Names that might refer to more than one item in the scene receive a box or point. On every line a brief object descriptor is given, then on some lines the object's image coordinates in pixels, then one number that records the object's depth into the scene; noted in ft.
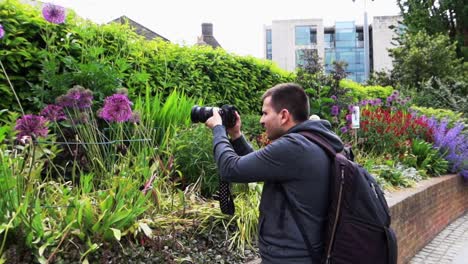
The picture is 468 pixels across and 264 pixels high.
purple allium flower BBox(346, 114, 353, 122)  26.33
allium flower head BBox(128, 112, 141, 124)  11.29
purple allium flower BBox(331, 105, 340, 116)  25.62
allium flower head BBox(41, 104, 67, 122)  10.84
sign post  22.22
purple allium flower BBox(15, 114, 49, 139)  8.71
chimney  116.06
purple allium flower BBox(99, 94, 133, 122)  10.16
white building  323.98
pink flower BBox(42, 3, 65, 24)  10.95
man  6.91
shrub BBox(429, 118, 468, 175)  29.14
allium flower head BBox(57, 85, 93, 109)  10.85
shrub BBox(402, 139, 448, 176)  27.17
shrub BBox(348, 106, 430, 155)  27.25
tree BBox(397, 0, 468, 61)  72.59
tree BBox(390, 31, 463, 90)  59.26
